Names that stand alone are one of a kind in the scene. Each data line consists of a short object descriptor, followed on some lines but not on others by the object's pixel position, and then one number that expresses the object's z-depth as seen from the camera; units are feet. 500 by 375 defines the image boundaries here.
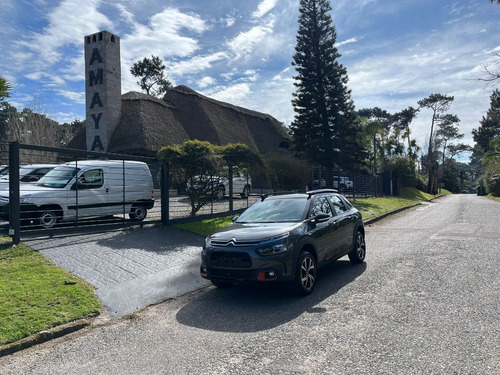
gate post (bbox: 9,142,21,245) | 26.43
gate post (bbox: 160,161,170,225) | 37.83
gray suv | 17.67
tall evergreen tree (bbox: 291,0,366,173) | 106.52
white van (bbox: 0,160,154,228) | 32.27
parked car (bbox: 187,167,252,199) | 40.68
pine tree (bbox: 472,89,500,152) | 144.56
